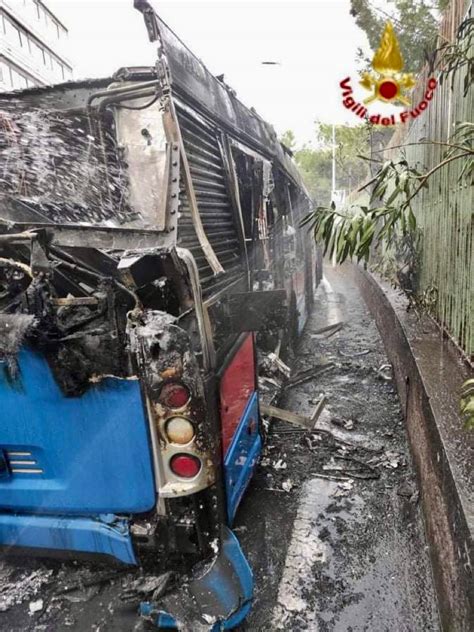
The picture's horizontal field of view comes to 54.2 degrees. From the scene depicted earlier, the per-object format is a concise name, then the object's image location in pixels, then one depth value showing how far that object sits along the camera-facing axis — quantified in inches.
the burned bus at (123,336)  77.0
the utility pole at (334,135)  1008.9
